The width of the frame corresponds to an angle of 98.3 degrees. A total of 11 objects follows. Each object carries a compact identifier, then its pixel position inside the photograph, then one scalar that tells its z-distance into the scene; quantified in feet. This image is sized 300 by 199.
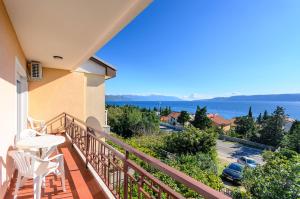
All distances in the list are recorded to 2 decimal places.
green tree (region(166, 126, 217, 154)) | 32.32
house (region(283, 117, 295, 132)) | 54.55
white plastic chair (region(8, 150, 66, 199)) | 4.64
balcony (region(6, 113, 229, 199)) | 2.41
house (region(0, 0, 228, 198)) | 4.02
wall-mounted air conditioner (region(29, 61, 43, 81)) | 11.03
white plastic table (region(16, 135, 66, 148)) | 5.80
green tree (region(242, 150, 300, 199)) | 13.24
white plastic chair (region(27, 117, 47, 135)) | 10.75
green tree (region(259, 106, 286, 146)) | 53.44
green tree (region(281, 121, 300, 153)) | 41.83
